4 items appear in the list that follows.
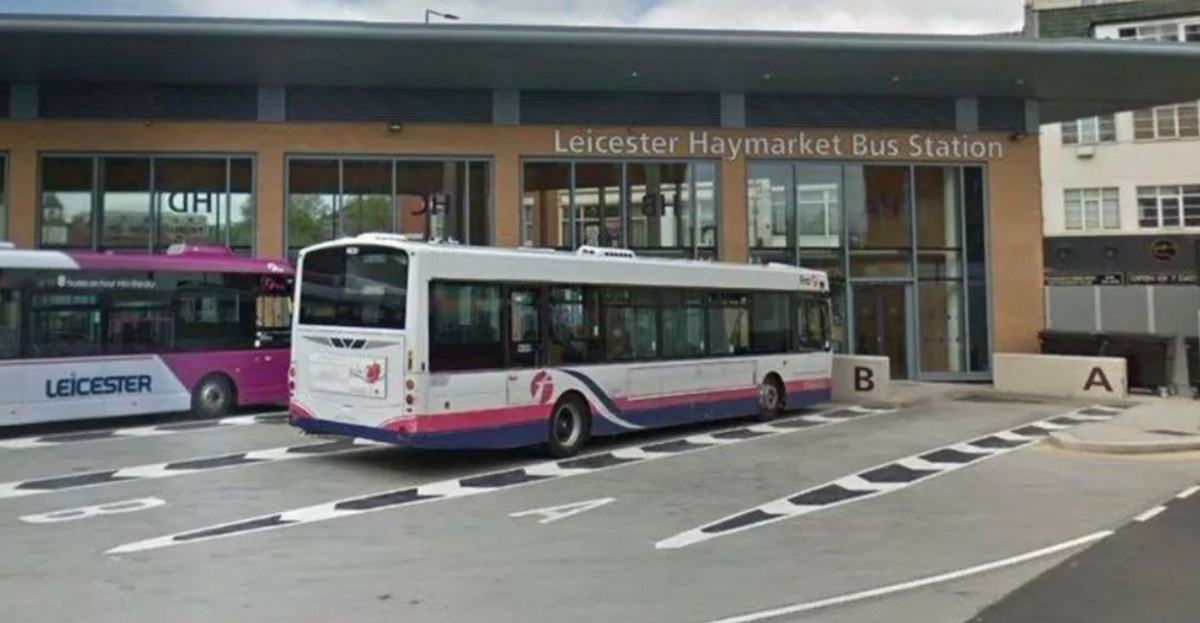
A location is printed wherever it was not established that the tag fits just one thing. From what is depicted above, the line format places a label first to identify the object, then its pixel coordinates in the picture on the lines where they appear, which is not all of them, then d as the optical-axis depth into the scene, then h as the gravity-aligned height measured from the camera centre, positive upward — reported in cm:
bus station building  2125 +477
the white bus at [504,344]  1180 +0
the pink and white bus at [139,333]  1484 +27
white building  3812 +656
